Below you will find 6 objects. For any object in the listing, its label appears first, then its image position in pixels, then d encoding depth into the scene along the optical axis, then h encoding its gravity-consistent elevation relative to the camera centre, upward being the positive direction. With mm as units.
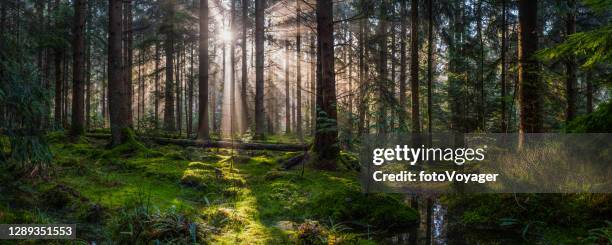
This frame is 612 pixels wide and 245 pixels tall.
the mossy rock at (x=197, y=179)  8266 -1269
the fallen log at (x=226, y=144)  13945 -859
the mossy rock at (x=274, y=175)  8992 -1295
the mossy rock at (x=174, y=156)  11255 -1005
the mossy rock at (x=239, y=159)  11320 -1141
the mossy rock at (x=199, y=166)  9849 -1152
